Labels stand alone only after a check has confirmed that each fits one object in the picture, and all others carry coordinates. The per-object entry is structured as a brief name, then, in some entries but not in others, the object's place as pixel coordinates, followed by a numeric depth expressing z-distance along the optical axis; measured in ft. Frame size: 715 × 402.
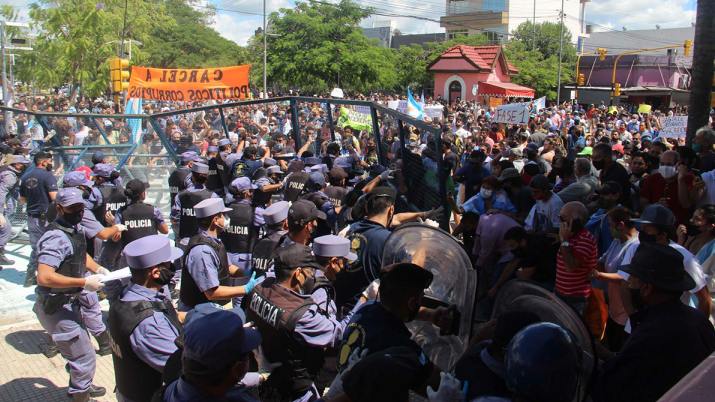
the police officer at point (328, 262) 11.78
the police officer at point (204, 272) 14.19
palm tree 28.86
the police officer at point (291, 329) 10.73
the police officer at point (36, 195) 26.53
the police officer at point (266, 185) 25.88
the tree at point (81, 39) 78.84
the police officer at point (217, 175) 31.04
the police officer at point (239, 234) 20.53
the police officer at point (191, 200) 21.83
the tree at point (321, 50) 120.78
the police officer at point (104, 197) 24.75
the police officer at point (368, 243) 14.17
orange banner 46.83
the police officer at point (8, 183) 28.89
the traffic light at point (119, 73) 57.72
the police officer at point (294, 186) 25.40
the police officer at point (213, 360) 7.66
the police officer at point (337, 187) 23.82
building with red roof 156.87
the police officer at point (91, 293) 18.34
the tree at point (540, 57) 164.14
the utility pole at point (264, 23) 96.99
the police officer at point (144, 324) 11.03
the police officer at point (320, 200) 21.70
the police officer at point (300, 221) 15.14
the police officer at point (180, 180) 27.71
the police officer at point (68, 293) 15.61
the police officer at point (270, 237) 16.14
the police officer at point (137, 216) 21.90
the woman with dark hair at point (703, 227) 15.80
